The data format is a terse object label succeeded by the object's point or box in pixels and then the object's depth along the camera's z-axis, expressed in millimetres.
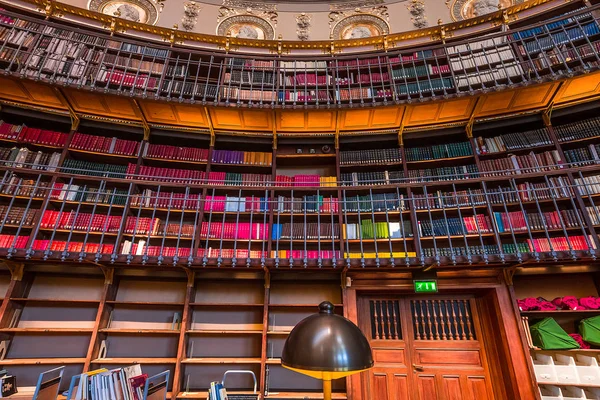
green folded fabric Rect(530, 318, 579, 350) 2753
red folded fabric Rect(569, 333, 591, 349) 2822
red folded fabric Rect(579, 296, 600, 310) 2953
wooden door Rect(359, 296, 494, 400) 3180
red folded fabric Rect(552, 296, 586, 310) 2982
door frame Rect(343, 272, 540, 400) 2871
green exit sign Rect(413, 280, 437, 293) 3109
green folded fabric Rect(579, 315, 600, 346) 2775
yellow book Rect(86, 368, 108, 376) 2061
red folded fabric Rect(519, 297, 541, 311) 3055
